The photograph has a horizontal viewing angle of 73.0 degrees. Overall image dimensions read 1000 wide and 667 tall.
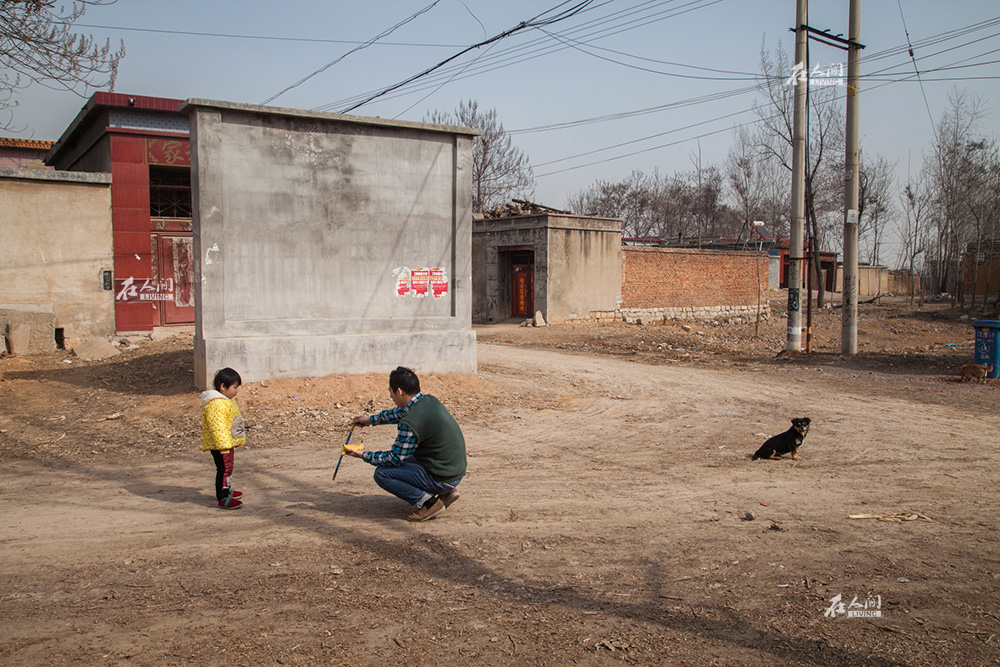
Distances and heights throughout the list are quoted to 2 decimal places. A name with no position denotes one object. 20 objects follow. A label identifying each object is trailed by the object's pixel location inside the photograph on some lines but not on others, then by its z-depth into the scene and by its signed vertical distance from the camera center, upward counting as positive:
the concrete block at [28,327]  13.93 -0.59
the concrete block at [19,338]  13.95 -0.82
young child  5.77 -1.11
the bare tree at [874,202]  40.44 +6.10
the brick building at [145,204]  16.36 +2.38
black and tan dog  7.63 -1.65
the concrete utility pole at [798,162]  16.31 +3.36
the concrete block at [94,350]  14.40 -1.12
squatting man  5.36 -1.25
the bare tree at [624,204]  53.72 +7.46
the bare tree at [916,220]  36.75 +4.21
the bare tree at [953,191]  32.19 +5.32
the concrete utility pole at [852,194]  16.11 +2.52
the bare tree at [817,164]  32.16 +6.97
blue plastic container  13.02 -0.95
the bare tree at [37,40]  9.23 +3.59
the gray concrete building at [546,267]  24.48 +1.19
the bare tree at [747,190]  48.12 +7.88
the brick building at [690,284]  27.70 +0.62
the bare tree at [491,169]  42.38 +8.15
